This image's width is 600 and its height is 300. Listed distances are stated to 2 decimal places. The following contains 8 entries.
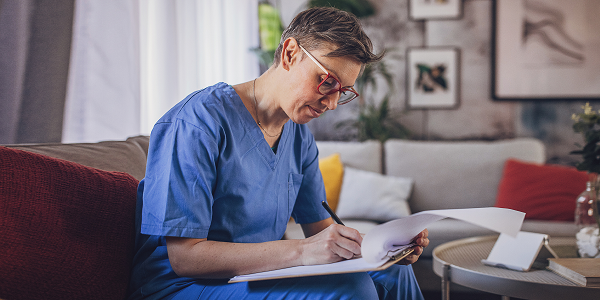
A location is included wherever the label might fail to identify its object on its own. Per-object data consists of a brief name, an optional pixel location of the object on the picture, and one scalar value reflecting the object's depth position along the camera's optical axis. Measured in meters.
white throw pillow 2.23
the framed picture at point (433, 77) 3.02
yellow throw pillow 2.28
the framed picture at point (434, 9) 3.00
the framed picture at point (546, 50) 2.88
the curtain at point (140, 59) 1.36
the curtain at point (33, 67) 1.03
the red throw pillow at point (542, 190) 2.14
